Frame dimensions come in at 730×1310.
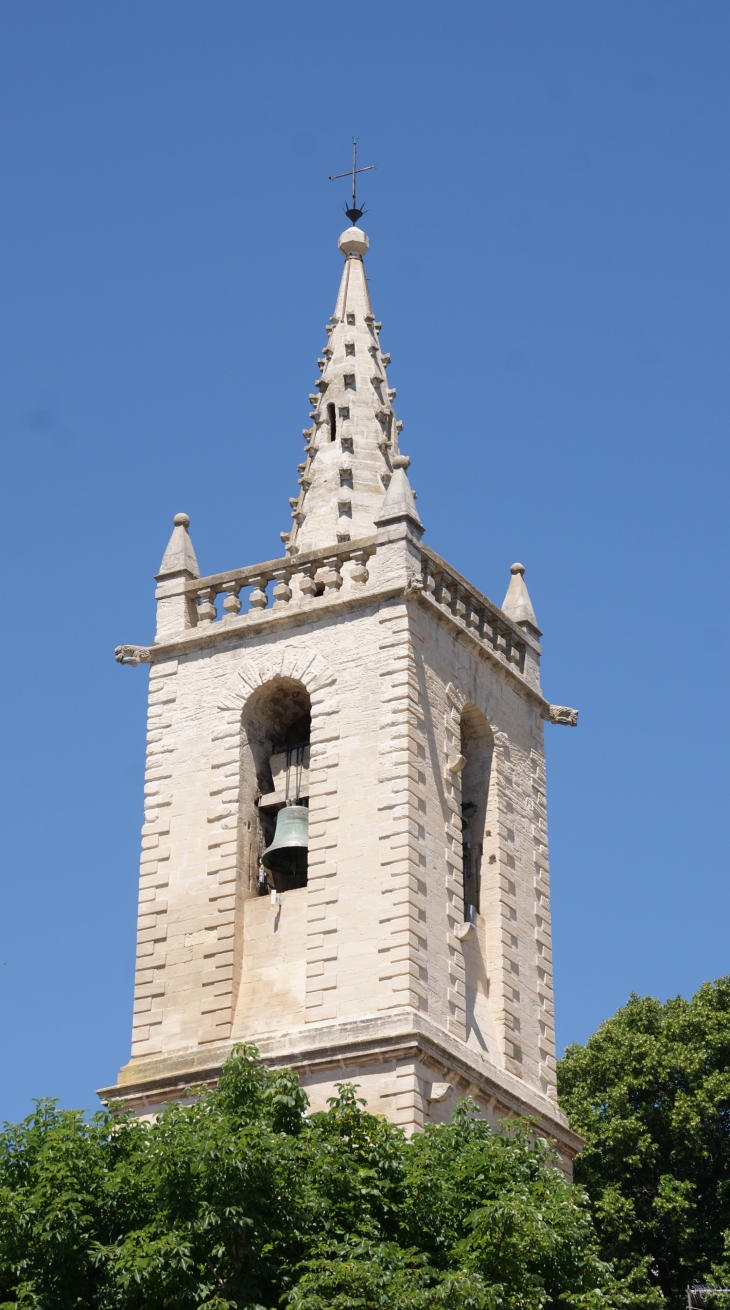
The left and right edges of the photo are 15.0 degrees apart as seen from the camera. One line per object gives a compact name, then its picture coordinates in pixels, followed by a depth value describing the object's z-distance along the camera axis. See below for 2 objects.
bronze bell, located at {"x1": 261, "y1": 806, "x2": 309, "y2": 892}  39.25
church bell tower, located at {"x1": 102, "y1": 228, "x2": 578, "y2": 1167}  37.22
